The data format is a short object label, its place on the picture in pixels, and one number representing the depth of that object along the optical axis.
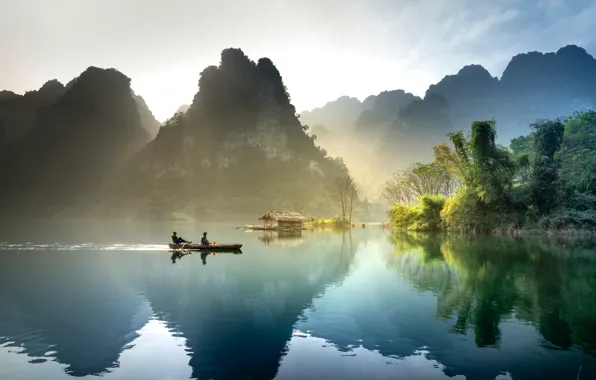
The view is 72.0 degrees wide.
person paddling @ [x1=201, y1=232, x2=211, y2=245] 29.62
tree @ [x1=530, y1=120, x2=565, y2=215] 42.81
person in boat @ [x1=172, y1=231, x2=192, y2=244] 30.18
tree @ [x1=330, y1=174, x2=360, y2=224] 96.94
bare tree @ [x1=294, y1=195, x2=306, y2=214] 89.21
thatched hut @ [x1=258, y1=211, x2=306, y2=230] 55.94
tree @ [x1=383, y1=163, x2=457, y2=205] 63.25
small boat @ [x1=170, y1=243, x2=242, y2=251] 29.12
